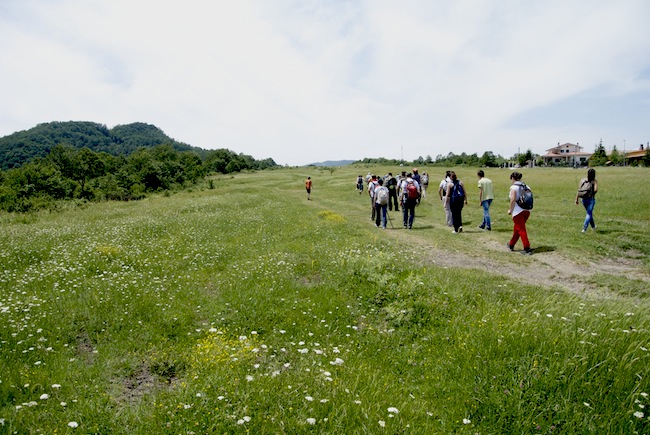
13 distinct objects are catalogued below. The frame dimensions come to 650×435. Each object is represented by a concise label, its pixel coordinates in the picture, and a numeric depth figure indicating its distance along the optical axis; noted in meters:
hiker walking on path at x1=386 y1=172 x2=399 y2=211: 24.72
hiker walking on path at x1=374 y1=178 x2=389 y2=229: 18.38
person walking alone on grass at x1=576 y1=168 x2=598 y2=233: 15.12
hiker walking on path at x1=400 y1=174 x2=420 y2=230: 17.89
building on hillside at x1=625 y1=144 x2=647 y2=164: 118.49
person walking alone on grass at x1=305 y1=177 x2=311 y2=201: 36.41
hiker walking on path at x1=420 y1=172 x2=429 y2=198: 33.06
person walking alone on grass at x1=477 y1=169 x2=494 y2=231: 16.98
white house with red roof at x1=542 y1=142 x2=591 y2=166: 158.82
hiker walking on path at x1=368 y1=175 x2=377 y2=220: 21.52
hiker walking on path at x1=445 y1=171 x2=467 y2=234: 16.59
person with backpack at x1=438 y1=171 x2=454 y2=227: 18.30
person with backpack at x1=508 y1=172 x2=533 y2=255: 12.00
